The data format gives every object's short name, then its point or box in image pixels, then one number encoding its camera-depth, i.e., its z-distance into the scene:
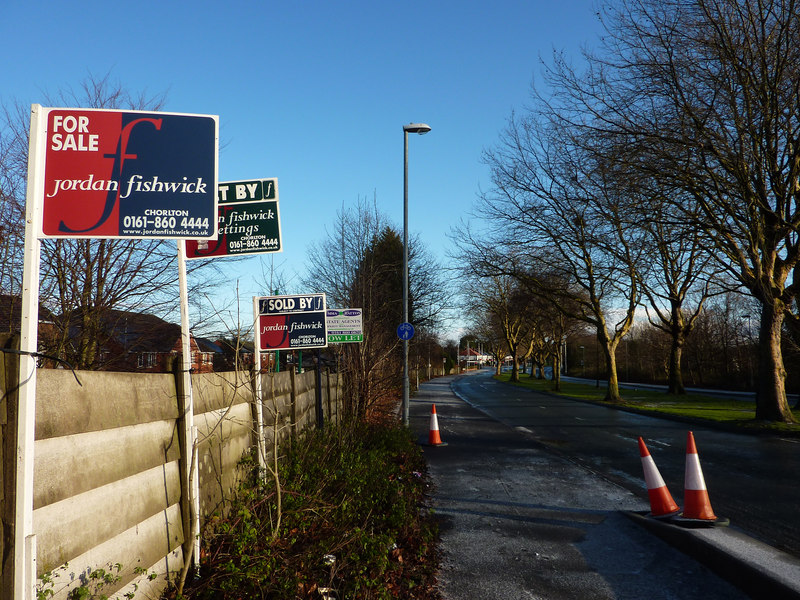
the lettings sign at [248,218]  5.97
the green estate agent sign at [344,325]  12.44
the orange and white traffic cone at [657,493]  6.40
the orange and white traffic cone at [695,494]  6.04
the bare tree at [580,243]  17.33
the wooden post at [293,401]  8.46
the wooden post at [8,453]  2.34
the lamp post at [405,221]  16.88
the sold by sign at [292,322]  8.33
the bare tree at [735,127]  14.47
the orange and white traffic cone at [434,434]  13.05
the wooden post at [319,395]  10.53
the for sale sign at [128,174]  3.25
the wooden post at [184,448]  4.02
